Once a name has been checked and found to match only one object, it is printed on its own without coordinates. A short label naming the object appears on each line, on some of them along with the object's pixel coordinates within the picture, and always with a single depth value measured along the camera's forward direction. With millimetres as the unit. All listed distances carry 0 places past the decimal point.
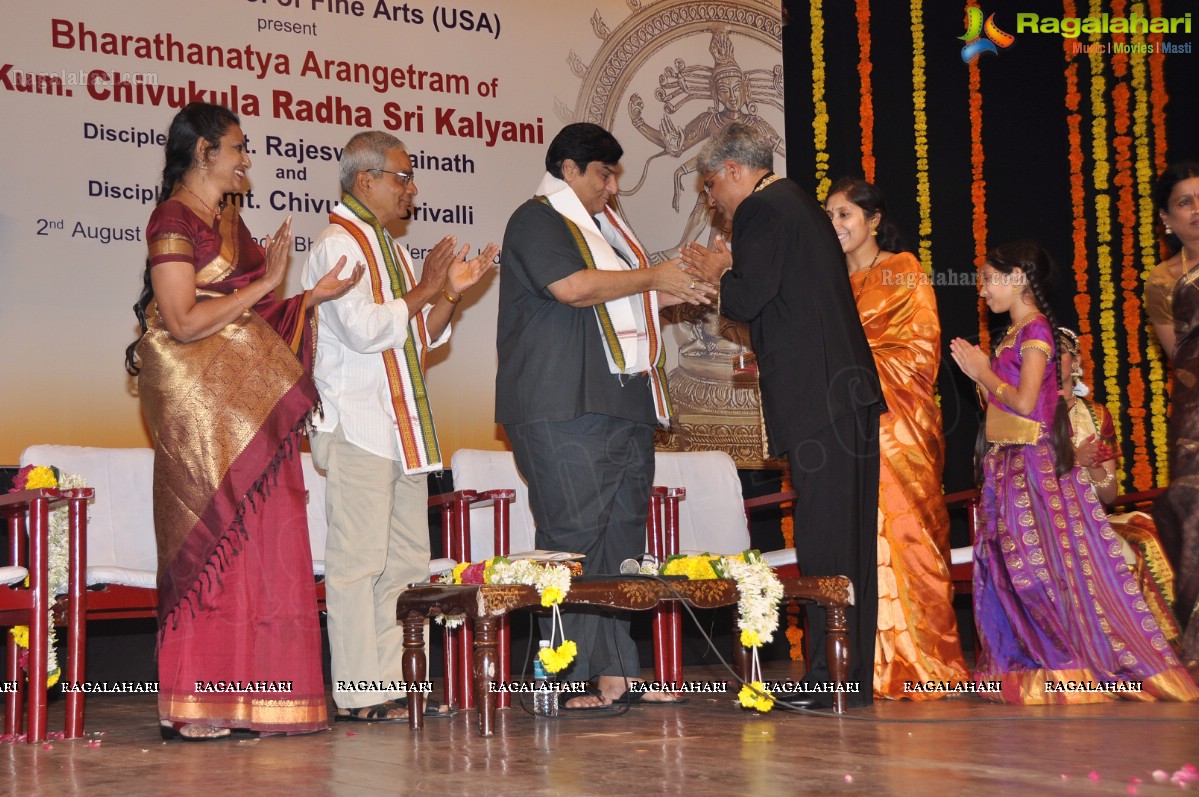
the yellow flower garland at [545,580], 3133
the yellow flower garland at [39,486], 3439
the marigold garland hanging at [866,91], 6219
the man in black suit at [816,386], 3684
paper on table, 3303
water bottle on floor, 3586
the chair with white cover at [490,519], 3924
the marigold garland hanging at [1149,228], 6406
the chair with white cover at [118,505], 3920
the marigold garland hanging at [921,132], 6324
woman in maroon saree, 3322
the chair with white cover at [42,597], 3271
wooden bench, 3129
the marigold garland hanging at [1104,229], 6465
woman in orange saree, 4117
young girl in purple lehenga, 3945
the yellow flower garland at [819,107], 6090
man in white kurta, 3684
